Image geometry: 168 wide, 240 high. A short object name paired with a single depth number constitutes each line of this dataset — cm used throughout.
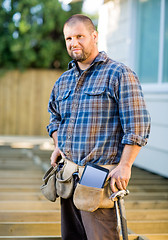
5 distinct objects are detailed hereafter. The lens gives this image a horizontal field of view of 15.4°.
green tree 1473
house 731
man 277
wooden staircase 415
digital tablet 274
